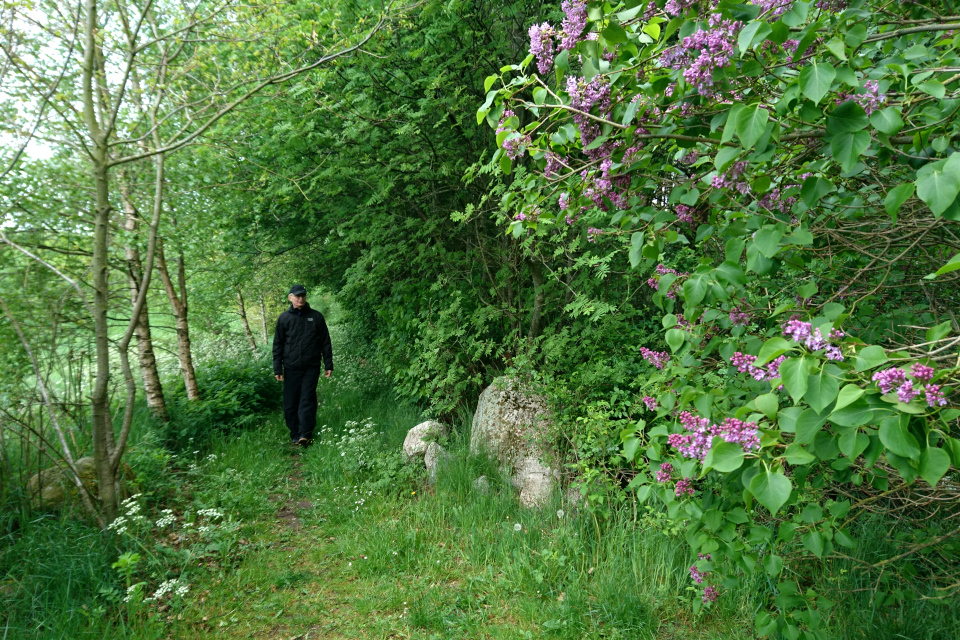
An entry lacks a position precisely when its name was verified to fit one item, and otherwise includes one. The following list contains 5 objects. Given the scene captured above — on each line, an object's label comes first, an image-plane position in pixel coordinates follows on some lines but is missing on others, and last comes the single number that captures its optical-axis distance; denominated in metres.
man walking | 7.23
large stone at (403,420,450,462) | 5.85
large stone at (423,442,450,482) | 5.32
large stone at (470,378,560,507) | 4.99
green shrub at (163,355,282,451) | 6.59
